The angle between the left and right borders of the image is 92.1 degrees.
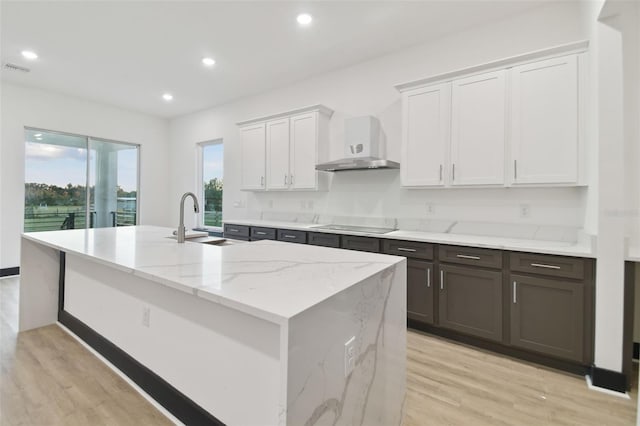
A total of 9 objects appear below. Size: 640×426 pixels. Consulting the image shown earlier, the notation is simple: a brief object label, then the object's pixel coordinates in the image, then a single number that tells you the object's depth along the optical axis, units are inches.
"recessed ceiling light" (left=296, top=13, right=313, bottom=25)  117.0
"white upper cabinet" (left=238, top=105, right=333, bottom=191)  159.2
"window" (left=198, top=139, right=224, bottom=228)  231.8
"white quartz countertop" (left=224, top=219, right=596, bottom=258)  88.7
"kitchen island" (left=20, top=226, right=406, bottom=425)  41.6
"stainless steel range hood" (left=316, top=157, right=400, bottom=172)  131.5
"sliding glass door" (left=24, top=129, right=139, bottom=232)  195.2
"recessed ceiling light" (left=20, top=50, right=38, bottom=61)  147.2
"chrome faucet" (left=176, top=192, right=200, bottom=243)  91.5
